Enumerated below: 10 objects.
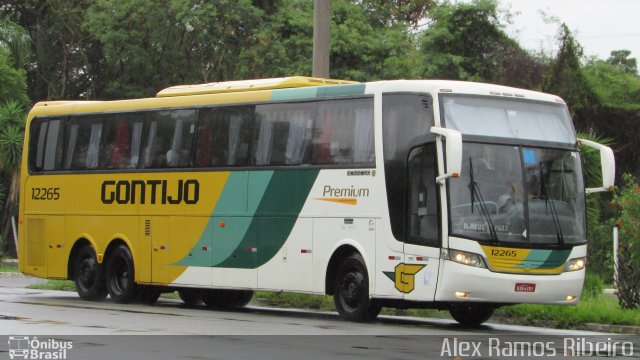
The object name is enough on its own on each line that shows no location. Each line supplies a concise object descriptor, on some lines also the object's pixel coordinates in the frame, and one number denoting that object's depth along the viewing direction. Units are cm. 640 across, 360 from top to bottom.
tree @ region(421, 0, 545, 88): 4706
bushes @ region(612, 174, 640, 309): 1952
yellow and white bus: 1761
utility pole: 2298
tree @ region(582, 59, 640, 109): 4506
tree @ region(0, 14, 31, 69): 4884
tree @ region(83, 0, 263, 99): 4594
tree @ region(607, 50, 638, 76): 8624
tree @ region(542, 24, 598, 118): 4362
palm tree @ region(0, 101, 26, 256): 4366
